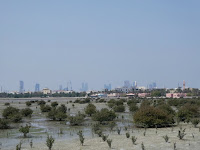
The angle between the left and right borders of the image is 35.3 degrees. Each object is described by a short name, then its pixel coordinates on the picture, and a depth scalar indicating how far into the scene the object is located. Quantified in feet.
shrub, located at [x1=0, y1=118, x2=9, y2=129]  101.76
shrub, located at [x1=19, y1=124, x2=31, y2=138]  83.30
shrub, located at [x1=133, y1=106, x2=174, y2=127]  103.19
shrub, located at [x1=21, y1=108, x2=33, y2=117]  144.05
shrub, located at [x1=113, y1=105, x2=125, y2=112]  173.37
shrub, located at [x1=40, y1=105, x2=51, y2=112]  173.47
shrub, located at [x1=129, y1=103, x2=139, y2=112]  171.22
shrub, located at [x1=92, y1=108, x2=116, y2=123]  116.90
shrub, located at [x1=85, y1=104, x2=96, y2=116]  151.02
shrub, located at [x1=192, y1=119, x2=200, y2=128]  100.17
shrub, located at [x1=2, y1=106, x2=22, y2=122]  121.39
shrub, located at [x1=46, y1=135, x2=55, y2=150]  62.92
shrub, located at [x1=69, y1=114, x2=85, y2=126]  111.45
